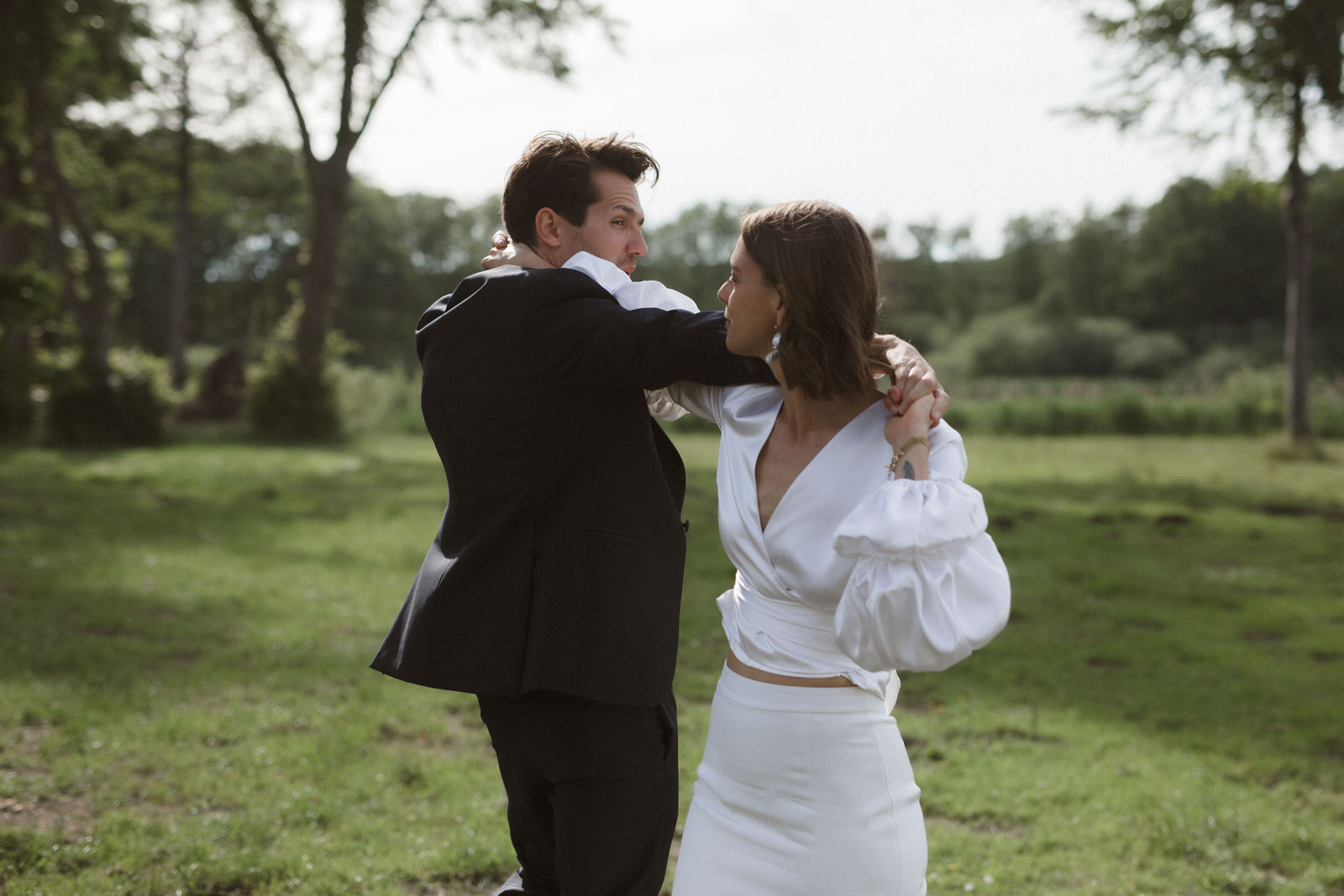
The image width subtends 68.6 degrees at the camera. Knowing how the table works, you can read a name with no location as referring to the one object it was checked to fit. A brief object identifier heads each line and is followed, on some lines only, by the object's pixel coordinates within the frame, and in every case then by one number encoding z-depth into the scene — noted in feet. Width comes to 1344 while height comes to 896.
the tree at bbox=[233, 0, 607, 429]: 61.41
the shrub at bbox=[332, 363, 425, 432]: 76.54
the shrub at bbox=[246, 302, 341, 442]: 63.57
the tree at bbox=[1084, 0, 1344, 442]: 47.03
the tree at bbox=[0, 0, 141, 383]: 54.75
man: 6.92
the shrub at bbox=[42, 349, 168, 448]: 57.62
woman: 6.30
